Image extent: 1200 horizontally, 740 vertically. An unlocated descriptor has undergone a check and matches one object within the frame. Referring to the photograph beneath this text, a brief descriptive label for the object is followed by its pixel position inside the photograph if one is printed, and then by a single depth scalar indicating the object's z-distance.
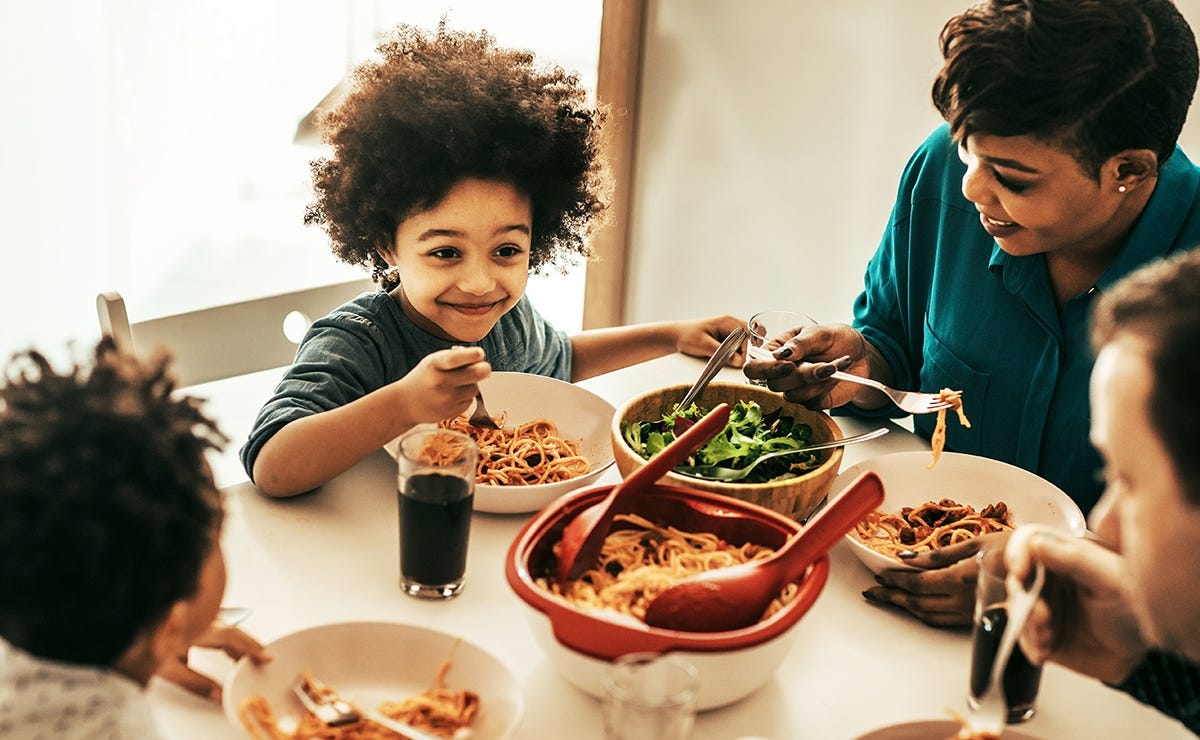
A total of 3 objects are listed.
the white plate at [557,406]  1.76
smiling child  1.74
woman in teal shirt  1.47
